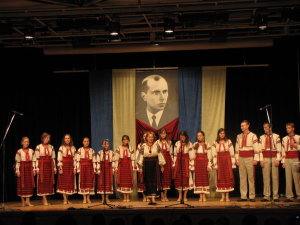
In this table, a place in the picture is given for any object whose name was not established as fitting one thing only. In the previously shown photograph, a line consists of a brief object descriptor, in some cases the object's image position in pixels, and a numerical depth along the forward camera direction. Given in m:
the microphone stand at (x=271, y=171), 10.01
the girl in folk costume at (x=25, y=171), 10.03
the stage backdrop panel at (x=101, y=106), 11.20
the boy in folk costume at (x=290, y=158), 9.70
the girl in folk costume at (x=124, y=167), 10.35
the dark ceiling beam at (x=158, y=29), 9.87
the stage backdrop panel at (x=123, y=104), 11.16
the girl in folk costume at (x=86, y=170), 10.30
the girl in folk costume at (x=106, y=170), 10.44
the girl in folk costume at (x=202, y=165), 10.03
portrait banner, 11.12
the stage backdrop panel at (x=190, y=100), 10.97
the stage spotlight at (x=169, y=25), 8.91
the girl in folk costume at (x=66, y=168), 10.21
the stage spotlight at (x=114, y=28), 9.02
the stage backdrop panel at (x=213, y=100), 10.91
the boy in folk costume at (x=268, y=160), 9.77
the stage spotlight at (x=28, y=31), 9.17
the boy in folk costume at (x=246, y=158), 9.77
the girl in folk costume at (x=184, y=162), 10.20
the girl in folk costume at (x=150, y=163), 9.39
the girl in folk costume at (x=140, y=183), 10.31
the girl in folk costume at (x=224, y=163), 9.93
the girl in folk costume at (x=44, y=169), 10.10
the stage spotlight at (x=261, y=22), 8.78
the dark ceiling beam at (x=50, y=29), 9.50
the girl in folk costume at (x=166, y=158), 10.36
